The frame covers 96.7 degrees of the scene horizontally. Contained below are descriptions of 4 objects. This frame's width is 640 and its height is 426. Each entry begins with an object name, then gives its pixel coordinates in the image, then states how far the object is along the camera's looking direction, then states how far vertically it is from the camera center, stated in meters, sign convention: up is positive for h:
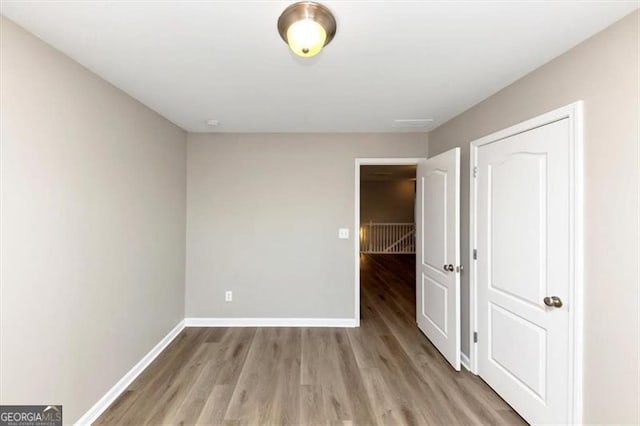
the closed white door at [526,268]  1.71 -0.36
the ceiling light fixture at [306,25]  1.25 +0.84
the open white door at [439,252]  2.56 -0.37
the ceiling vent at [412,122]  2.96 +1.01
